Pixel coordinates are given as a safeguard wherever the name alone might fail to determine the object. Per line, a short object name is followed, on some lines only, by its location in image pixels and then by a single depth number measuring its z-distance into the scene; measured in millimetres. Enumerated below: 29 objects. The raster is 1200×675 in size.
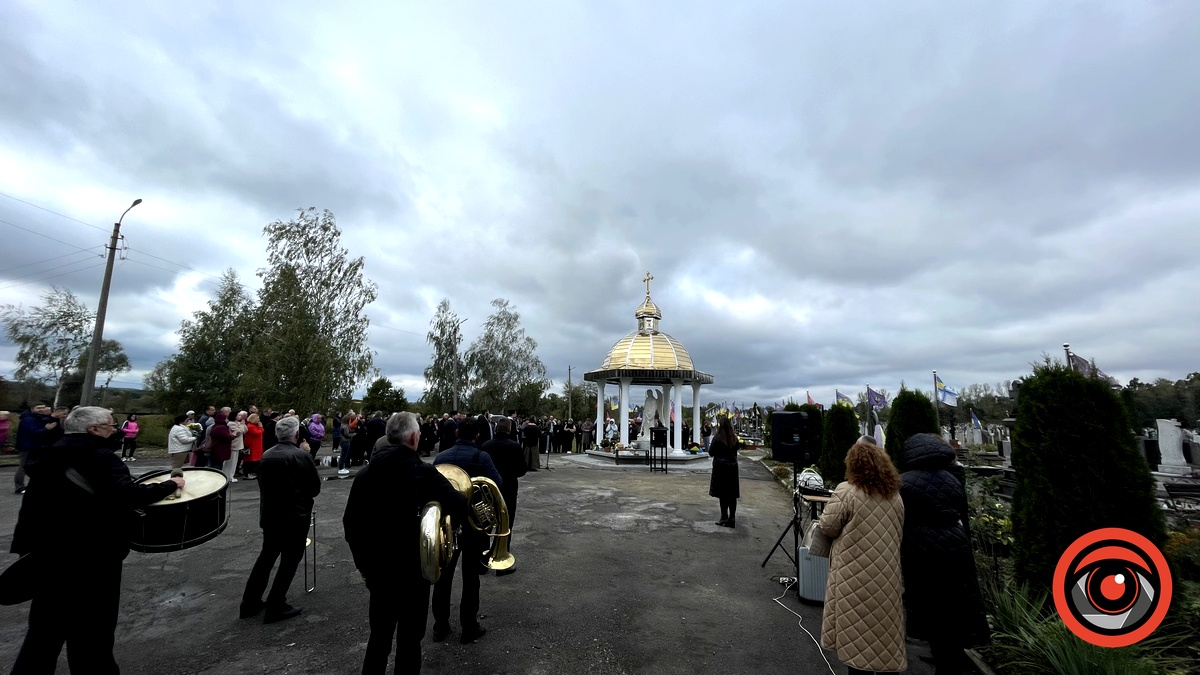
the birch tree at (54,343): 30750
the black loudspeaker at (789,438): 6895
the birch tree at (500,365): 39219
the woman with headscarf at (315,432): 12906
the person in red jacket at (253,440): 12023
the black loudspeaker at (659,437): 19141
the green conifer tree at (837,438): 9289
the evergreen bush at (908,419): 7035
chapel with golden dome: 23750
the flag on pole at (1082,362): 9159
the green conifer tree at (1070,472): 3775
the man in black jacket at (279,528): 4453
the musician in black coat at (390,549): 3018
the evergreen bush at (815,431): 12922
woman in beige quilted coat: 3121
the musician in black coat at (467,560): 4113
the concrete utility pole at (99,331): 13734
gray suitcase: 5125
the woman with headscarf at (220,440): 10711
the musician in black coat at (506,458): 5289
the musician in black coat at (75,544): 2877
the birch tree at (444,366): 39188
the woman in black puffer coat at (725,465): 8102
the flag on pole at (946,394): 18734
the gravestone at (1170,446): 14922
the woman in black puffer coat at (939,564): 3398
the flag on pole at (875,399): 20625
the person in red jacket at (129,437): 15950
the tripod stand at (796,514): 5805
